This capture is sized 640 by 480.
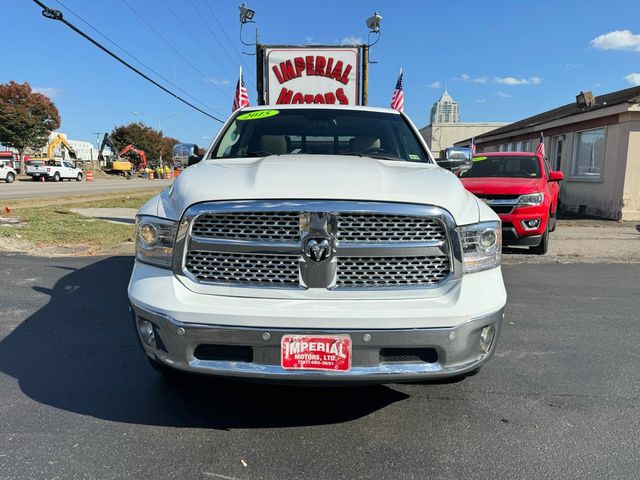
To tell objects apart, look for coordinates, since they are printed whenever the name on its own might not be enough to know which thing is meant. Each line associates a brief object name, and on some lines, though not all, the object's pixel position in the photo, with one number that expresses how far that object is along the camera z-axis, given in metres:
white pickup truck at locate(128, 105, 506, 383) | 2.30
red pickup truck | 7.83
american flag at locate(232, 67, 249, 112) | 10.95
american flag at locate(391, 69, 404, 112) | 12.16
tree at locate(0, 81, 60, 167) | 44.47
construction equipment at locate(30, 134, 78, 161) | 48.49
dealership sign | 11.54
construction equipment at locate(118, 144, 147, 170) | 69.56
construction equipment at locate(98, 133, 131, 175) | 58.62
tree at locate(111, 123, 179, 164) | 77.44
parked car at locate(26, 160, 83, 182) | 38.78
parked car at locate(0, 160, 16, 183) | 34.66
